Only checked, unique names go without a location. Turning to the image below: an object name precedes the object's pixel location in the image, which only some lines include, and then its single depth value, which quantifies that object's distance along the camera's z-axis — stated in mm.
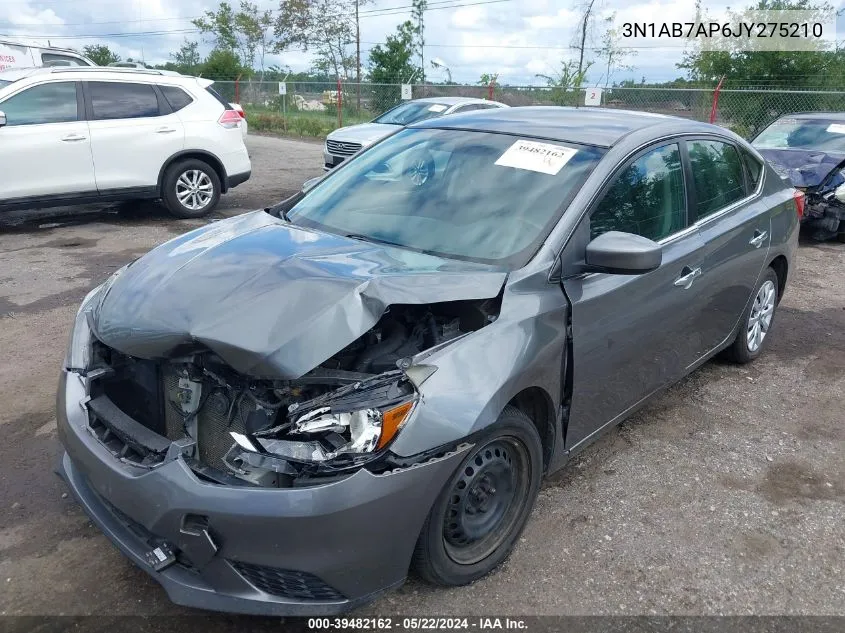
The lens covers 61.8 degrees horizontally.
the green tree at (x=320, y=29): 39406
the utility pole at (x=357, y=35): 38906
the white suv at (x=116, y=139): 8031
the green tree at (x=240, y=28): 43562
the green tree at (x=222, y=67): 34500
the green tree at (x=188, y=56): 50491
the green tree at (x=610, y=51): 24031
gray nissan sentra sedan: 2240
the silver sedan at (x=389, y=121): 11617
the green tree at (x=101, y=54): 47469
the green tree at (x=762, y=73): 16172
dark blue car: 8633
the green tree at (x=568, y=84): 19484
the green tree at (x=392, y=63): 26734
